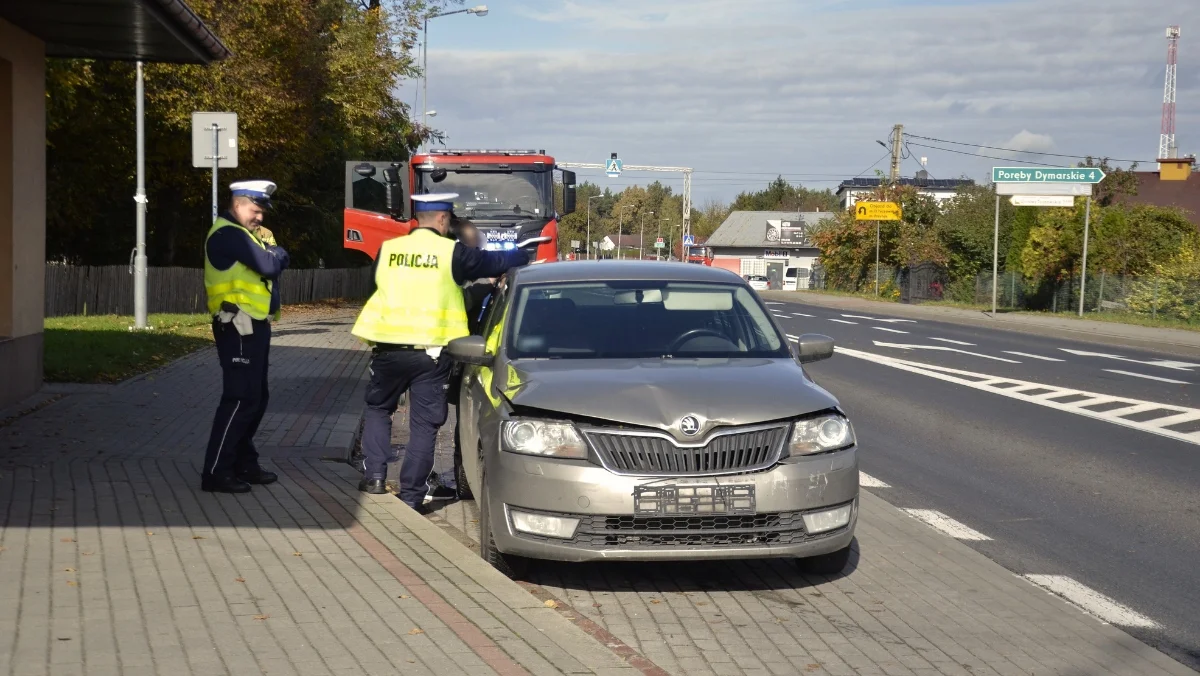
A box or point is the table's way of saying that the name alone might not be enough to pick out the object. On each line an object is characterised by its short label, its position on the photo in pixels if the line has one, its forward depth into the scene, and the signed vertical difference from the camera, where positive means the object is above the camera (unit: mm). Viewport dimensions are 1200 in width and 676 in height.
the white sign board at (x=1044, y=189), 38500 +1724
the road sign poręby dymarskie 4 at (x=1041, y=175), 37750 +2104
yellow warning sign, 61406 +1527
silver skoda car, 5934 -1027
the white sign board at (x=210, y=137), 18344 +1236
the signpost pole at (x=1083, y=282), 35694 -960
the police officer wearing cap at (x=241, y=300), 7770 -432
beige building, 10875 +954
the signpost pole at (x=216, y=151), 18359 +1050
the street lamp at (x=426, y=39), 48606 +7479
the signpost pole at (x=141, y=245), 21188 -334
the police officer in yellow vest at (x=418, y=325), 7836 -554
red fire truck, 21266 +647
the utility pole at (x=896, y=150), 63375 +4521
